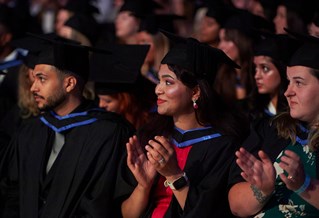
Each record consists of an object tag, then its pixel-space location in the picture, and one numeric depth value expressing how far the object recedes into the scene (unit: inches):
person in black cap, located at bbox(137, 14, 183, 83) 493.2
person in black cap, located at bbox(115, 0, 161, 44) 544.2
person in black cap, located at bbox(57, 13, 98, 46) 521.9
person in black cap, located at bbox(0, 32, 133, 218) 356.1
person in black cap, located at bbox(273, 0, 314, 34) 472.2
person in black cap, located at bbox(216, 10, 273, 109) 452.0
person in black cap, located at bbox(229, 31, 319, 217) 266.7
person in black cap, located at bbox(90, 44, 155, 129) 400.1
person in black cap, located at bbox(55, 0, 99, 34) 581.5
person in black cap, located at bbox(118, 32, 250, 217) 318.5
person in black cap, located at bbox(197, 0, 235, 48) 503.6
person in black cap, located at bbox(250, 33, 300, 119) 389.3
